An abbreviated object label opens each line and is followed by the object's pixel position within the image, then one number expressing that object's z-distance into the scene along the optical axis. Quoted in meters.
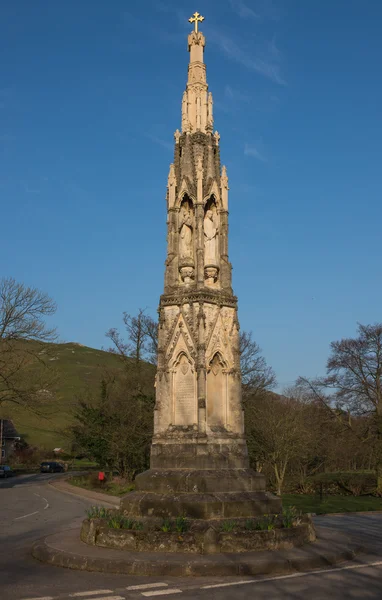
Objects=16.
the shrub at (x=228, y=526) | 10.24
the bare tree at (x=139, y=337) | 38.56
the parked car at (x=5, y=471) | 48.39
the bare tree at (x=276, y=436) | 28.03
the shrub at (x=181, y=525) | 10.25
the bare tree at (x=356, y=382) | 35.78
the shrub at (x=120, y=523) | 10.68
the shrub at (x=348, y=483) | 30.67
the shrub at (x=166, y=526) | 10.34
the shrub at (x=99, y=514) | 11.40
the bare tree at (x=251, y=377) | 36.28
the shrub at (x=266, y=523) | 10.65
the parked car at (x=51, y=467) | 57.12
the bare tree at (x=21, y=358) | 32.84
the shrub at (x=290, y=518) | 11.16
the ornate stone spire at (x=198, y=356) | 11.54
